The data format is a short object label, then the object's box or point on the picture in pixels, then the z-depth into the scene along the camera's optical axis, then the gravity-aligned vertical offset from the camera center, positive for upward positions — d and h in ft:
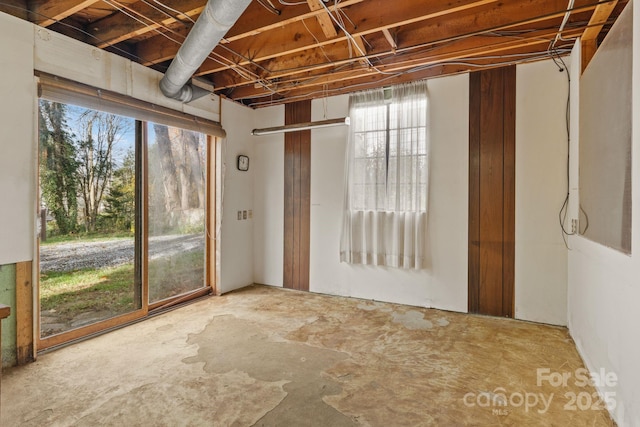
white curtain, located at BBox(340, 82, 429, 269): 12.42 +1.20
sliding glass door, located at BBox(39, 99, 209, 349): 9.32 -0.36
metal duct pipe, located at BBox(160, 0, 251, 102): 6.70 +4.16
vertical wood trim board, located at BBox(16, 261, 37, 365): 8.34 -2.84
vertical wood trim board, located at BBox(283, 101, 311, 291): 15.06 +0.43
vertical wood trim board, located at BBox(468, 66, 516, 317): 11.34 +0.62
